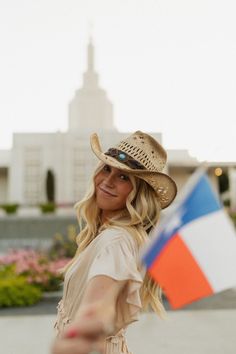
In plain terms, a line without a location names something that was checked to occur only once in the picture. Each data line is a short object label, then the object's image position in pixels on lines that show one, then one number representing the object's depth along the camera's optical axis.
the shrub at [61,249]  10.60
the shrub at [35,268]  7.62
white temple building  31.72
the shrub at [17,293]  6.89
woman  1.23
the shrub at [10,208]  25.67
